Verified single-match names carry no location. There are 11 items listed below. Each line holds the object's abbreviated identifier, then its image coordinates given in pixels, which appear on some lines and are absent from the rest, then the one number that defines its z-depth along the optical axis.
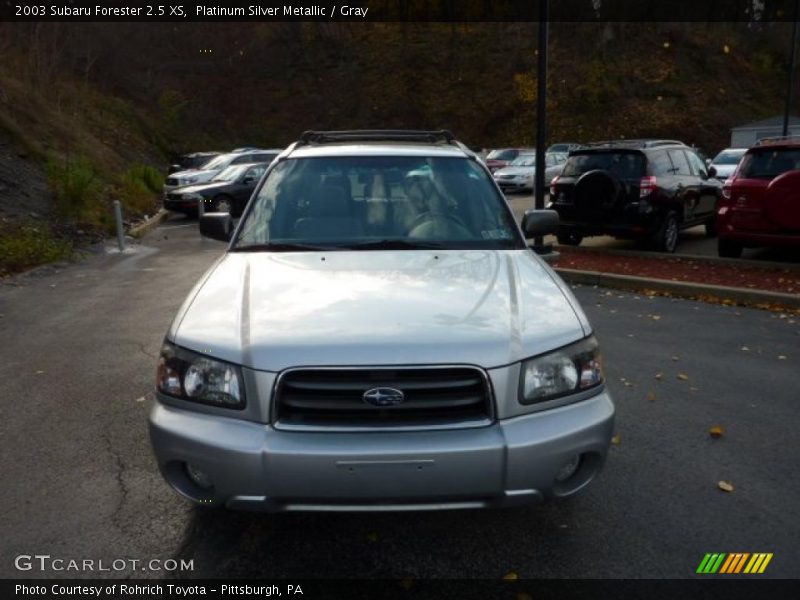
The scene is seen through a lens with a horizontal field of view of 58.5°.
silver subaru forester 2.68
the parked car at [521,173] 25.69
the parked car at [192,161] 27.73
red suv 9.10
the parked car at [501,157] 27.83
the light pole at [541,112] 10.80
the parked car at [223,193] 19.12
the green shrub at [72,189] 14.76
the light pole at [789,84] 25.94
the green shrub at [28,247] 10.74
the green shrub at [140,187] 19.36
